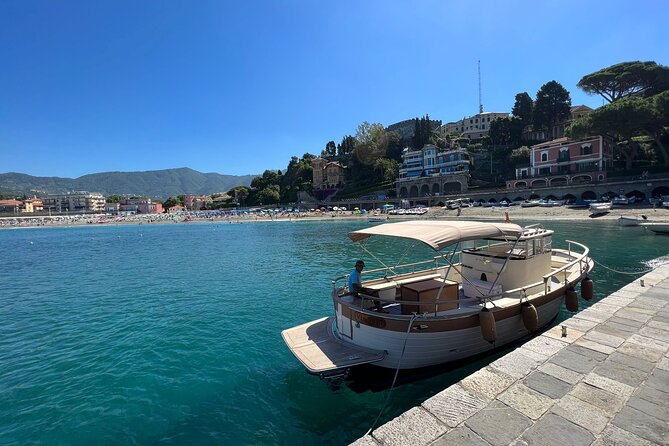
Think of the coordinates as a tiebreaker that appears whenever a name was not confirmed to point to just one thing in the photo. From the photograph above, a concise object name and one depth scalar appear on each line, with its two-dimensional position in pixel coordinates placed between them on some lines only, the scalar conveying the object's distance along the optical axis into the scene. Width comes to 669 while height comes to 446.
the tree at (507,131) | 93.19
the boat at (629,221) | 38.83
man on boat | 8.70
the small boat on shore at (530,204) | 63.55
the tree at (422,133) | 110.75
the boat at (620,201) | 53.91
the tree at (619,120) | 55.00
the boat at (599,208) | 50.10
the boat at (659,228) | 32.87
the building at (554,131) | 88.50
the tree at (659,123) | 55.85
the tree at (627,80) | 70.88
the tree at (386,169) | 111.12
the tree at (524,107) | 92.06
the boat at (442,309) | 7.76
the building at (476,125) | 118.25
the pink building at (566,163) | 64.31
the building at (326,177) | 126.44
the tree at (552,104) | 87.69
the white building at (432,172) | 91.62
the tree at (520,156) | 83.12
